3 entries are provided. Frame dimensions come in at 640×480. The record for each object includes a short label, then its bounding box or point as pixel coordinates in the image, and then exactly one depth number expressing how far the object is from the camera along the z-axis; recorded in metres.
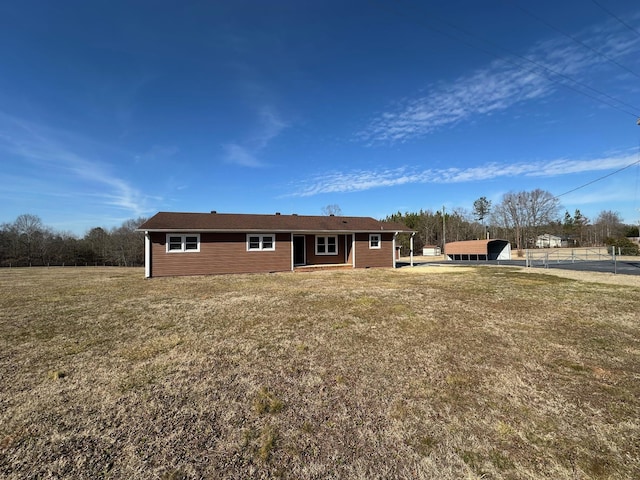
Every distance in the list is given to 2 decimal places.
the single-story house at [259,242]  15.12
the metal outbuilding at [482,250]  29.36
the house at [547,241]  65.75
